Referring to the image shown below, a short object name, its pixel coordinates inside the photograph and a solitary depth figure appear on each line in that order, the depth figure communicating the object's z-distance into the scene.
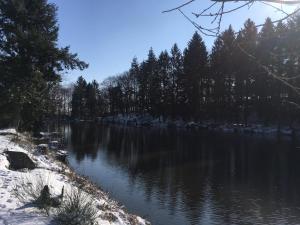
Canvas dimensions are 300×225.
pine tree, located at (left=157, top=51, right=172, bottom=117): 40.23
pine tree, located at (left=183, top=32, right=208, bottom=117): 35.77
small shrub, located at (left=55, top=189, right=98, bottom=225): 3.88
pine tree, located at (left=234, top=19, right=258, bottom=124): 30.48
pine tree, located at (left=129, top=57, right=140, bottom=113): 49.44
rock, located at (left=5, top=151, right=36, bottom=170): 6.78
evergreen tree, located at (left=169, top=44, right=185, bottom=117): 38.12
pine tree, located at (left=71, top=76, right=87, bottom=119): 61.55
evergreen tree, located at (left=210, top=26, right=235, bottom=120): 32.08
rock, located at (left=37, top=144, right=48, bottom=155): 10.64
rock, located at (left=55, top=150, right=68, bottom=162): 14.14
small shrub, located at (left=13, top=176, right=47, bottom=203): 4.43
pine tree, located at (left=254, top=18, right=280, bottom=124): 28.38
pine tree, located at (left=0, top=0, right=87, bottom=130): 13.74
